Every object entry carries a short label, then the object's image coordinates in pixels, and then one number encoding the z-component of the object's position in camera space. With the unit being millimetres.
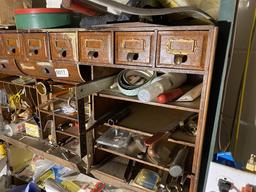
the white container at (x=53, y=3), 1279
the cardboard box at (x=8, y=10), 1119
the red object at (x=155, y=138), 684
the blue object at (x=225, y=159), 725
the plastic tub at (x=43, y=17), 907
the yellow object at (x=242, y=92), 921
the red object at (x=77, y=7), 696
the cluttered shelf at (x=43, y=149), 1053
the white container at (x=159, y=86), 732
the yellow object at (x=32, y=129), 1246
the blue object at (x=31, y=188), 1288
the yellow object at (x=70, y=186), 1162
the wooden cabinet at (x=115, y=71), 657
